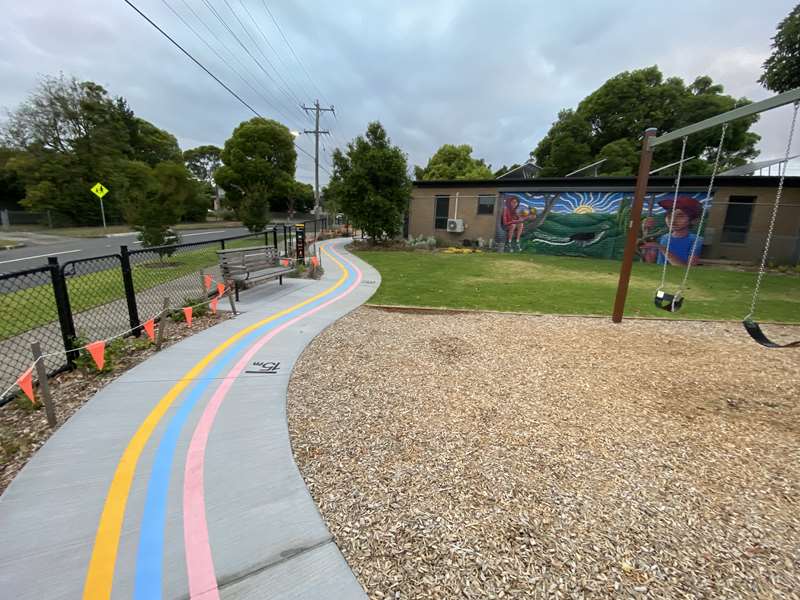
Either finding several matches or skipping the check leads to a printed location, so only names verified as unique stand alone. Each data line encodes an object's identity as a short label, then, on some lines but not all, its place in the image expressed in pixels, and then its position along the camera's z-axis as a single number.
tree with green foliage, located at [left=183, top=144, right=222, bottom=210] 62.28
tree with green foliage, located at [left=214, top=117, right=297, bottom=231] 38.47
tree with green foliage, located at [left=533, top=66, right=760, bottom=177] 30.95
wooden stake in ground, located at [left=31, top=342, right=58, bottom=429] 2.94
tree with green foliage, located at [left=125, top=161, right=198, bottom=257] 12.29
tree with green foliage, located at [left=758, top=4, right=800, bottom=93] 13.76
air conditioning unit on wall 21.66
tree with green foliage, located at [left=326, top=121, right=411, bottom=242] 19.09
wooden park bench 7.47
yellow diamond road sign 22.89
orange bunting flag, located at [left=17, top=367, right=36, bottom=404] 2.95
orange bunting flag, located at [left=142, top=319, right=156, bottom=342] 4.49
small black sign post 12.11
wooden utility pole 24.06
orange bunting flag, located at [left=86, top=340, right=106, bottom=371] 3.77
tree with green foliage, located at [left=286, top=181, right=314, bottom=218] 48.41
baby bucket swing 5.50
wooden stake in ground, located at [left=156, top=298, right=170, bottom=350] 4.69
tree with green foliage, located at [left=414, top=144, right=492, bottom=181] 50.56
